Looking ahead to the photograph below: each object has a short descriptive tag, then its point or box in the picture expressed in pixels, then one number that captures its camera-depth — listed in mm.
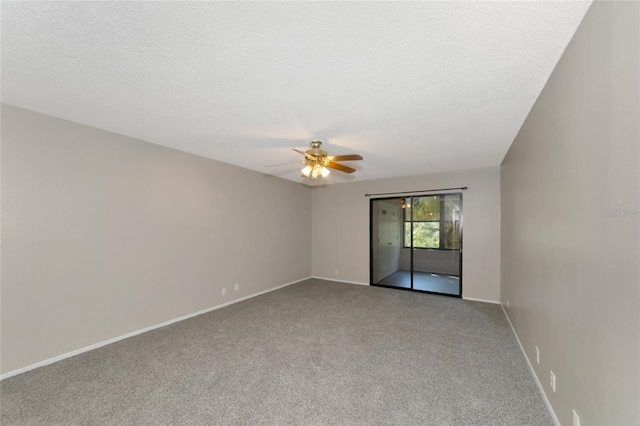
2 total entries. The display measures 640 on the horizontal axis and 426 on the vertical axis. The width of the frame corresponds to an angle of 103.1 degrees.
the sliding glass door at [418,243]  5055
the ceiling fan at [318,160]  2975
